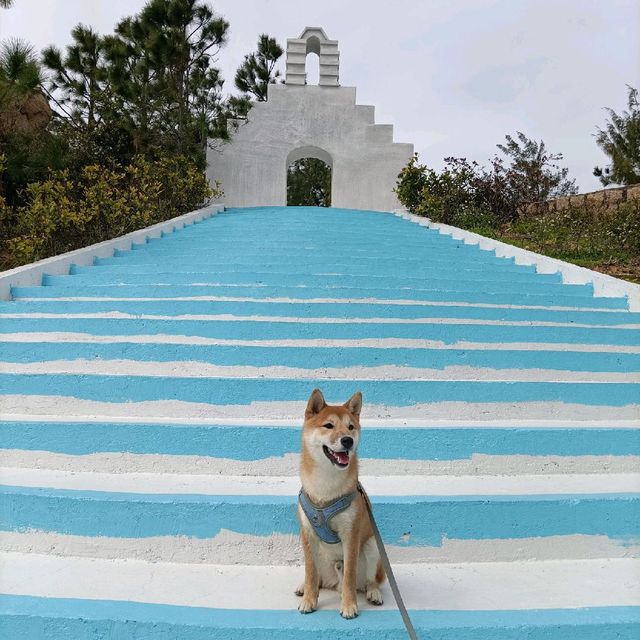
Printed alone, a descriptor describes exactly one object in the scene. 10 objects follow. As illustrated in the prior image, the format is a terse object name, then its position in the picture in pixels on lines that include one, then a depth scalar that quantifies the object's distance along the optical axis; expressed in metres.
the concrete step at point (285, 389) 3.66
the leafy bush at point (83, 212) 7.00
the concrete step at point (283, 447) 3.22
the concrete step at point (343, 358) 4.07
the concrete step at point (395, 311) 4.89
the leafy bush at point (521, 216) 8.09
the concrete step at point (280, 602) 2.22
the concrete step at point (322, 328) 4.45
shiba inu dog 2.23
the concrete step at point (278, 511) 2.73
